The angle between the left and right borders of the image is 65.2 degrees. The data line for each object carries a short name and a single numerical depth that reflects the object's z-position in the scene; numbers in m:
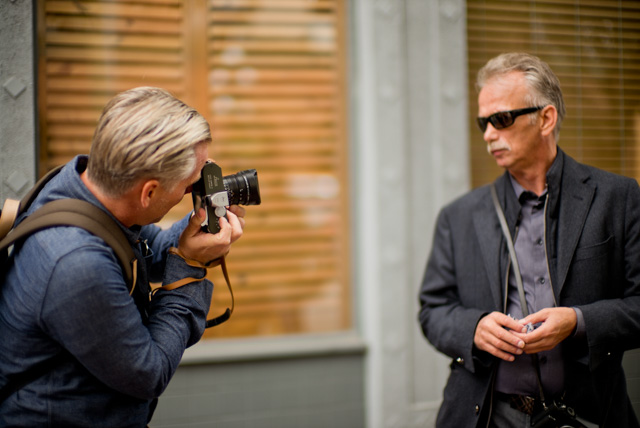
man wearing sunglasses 1.76
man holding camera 1.18
